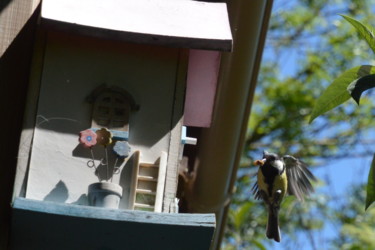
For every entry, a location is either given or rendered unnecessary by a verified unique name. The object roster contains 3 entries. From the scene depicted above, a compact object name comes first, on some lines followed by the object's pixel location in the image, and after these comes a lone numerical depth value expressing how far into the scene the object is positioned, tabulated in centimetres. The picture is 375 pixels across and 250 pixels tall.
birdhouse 618
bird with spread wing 811
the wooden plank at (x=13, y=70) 658
